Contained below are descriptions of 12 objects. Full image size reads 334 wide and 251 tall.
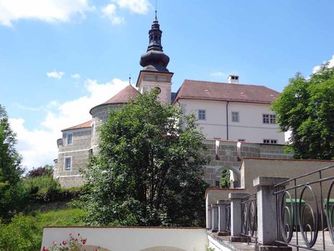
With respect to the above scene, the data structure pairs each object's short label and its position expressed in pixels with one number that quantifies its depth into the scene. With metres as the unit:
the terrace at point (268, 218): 4.38
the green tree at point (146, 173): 20.59
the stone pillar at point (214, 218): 12.48
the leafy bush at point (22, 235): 15.49
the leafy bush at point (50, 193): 38.60
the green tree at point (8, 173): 31.62
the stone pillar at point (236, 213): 8.58
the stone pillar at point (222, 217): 10.77
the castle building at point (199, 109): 43.19
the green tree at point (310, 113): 27.39
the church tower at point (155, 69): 46.94
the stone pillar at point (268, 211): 5.70
